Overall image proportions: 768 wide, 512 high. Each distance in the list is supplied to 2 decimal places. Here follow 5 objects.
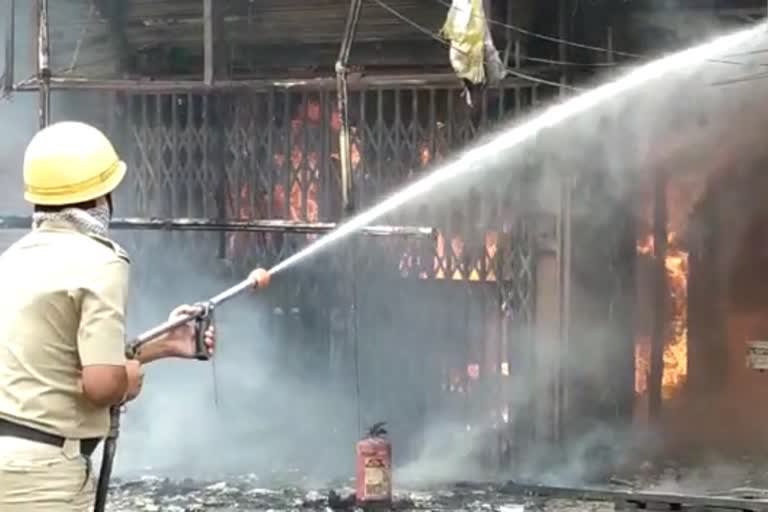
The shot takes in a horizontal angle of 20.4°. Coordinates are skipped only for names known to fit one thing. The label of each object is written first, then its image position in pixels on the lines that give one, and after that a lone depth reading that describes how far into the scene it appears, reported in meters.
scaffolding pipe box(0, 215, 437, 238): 15.02
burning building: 16.22
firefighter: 6.55
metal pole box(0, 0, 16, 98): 16.06
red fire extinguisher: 14.26
